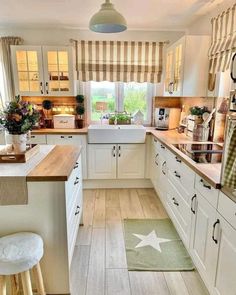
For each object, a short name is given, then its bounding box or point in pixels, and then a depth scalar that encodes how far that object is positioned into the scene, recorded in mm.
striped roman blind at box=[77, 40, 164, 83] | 3773
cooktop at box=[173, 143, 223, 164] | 2078
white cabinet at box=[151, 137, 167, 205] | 2902
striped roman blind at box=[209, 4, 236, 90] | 2170
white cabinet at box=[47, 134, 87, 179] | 3572
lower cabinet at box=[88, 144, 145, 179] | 3602
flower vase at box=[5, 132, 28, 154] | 1908
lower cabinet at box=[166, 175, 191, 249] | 2096
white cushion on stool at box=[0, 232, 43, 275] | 1353
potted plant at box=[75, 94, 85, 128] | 3867
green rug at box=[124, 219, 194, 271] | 2094
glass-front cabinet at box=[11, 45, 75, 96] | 3588
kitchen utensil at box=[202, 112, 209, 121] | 2960
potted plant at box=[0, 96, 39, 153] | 1816
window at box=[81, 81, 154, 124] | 4059
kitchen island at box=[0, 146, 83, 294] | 1596
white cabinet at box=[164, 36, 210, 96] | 2785
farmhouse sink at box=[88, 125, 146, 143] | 3510
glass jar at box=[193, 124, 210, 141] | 2896
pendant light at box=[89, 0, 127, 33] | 1875
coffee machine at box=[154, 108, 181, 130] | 3807
